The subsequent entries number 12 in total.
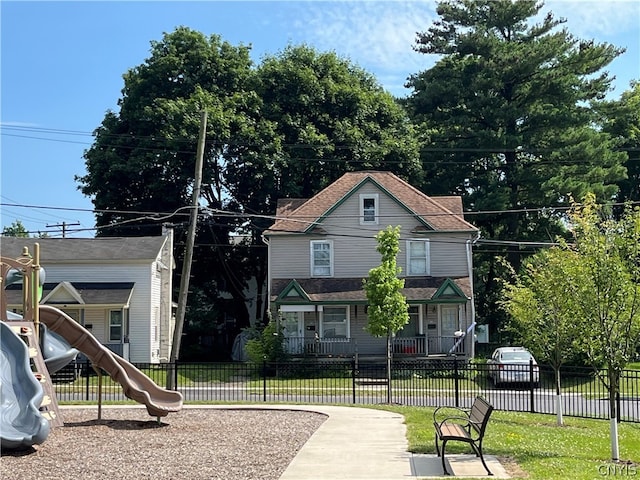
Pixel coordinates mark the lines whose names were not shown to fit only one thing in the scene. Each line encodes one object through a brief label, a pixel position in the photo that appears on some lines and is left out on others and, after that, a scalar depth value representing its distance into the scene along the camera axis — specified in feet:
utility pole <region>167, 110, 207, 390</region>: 79.41
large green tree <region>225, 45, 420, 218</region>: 144.15
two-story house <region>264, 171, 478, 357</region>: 113.39
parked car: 82.28
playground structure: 39.42
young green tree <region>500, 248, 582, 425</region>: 44.19
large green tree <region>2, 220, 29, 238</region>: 275.59
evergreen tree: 146.92
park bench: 35.24
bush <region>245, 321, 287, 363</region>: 108.99
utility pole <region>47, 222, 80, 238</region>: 191.78
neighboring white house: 117.19
